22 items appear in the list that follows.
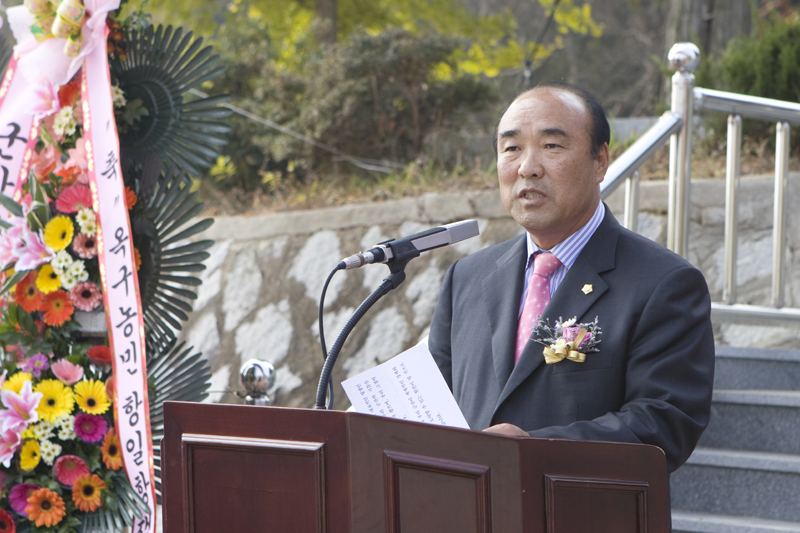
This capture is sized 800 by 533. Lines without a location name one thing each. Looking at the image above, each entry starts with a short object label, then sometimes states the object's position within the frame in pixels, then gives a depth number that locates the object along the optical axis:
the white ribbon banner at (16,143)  5.77
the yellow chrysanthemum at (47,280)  5.57
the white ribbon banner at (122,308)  5.22
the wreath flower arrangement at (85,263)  5.35
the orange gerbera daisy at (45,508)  5.24
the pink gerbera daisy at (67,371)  5.49
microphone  3.36
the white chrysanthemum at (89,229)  5.61
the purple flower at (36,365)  5.50
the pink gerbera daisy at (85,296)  5.64
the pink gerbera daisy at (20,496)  5.29
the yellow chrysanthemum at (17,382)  5.41
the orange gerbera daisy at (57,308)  5.57
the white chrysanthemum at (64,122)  5.83
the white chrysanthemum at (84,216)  5.63
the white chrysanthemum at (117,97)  5.87
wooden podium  2.46
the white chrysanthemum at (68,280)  5.60
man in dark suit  3.47
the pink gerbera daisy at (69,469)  5.36
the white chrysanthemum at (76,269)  5.60
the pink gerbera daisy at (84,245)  5.62
